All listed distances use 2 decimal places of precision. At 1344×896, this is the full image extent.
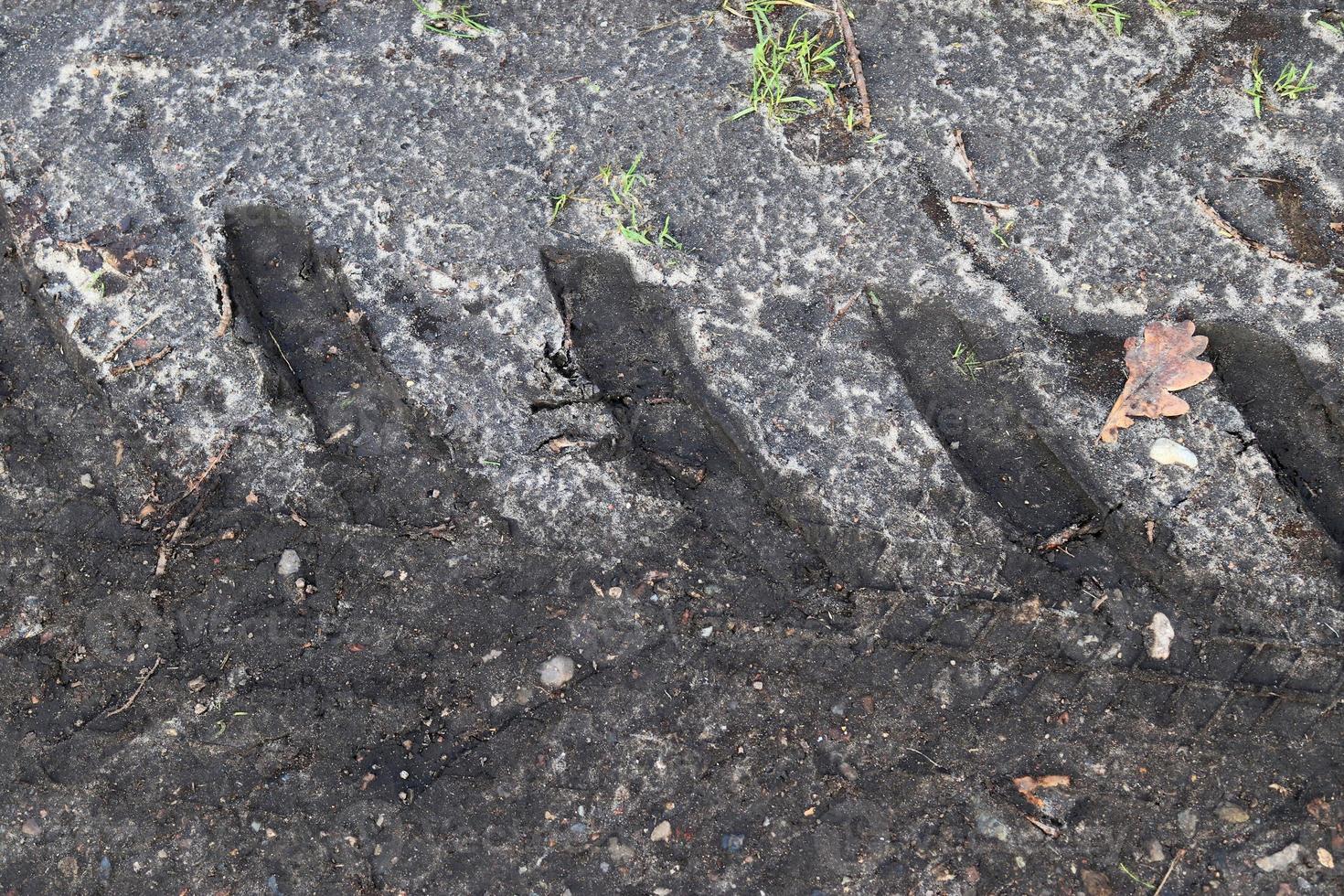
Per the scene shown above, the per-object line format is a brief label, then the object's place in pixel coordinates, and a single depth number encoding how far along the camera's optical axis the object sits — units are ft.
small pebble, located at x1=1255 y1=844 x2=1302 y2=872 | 6.56
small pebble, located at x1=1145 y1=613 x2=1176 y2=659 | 6.84
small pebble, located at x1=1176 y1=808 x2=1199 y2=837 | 6.64
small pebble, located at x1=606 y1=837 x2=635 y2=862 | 6.84
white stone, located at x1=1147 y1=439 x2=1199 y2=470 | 7.06
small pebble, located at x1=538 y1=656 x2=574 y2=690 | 7.04
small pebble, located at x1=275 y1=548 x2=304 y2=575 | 7.22
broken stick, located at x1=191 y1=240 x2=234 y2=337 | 7.51
